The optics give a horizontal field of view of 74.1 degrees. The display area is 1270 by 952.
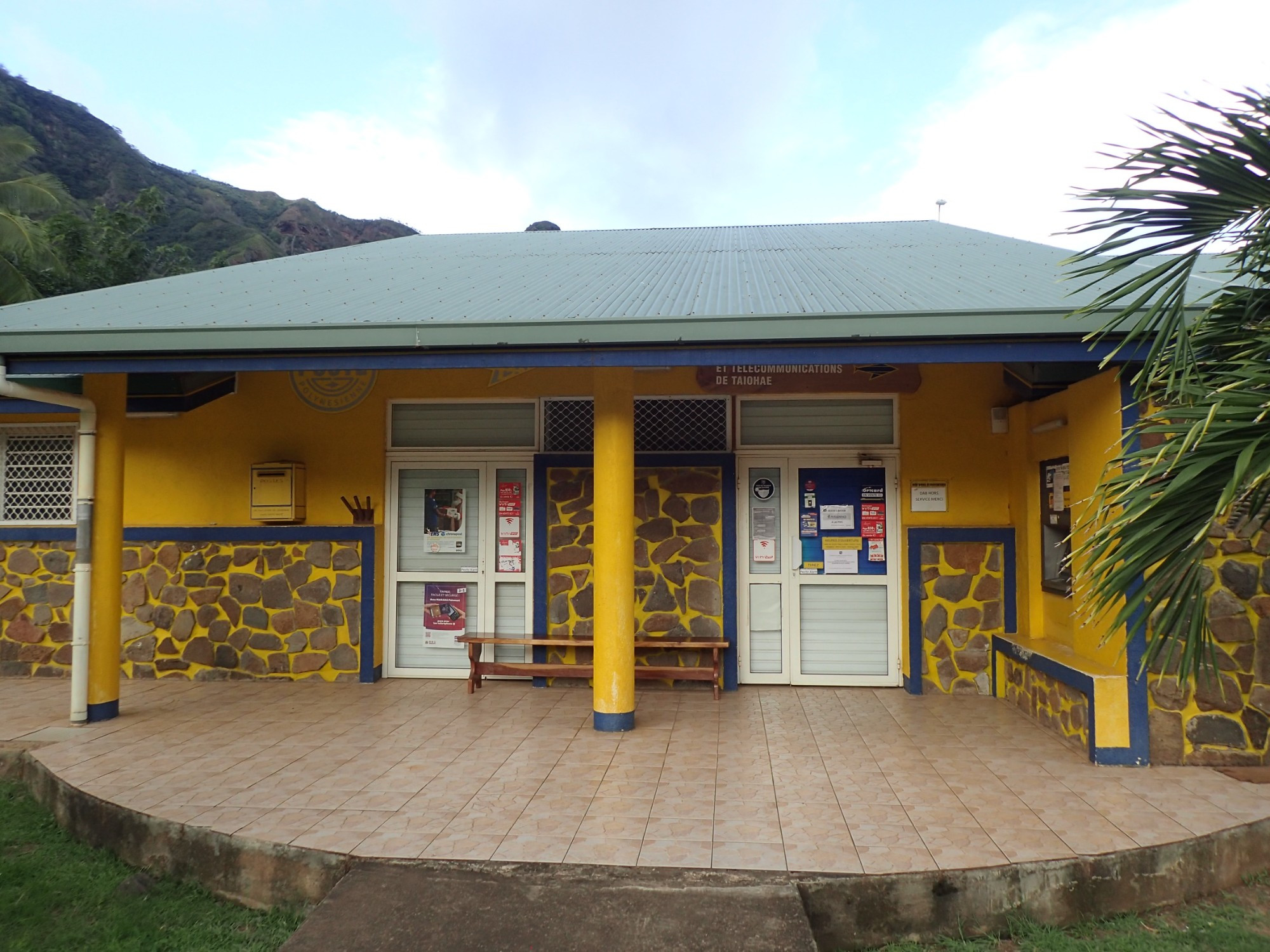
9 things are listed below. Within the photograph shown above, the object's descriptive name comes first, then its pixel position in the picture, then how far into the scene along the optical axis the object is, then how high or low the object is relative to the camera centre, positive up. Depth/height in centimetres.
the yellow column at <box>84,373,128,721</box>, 586 -7
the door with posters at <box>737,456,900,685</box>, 693 -29
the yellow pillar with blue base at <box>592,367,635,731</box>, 555 +9
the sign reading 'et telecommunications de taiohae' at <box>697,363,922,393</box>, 685 +130
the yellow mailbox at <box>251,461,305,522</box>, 708 +38
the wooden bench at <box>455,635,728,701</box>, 657 -103
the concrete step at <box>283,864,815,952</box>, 314 -148
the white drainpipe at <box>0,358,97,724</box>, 577 -14
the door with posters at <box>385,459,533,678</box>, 721 -21
